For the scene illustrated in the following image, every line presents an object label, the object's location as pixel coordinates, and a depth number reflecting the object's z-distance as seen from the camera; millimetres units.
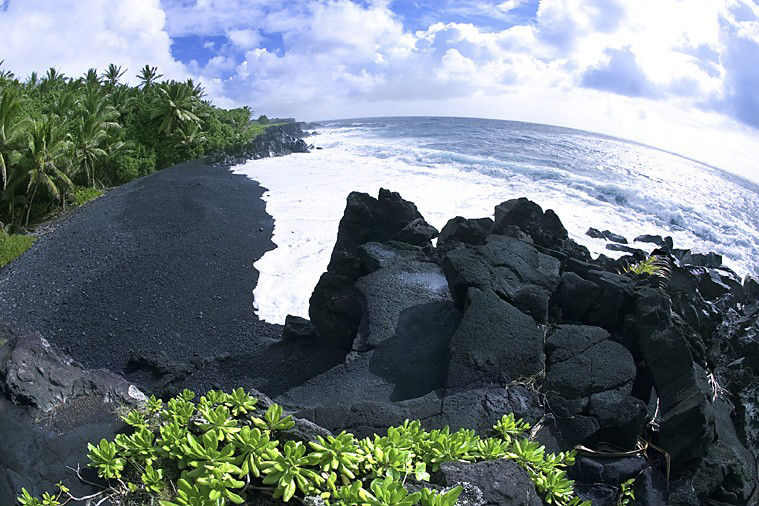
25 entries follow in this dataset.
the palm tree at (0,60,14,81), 23453
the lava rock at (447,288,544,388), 5484
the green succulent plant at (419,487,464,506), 2992
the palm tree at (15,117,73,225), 18339
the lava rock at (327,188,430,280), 9953
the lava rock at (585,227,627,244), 18016
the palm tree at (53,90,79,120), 25469
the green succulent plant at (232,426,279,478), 3404
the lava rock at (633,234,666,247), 18109
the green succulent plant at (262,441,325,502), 3230
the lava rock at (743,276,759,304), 12969
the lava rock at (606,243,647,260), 14097
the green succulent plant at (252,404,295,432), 3723
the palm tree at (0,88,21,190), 17469
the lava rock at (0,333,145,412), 6250
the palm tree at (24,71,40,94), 28169
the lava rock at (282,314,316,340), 8883
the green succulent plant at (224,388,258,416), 3992
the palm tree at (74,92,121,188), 22128
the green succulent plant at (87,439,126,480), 3816
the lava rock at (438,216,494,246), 9774
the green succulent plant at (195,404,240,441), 3615
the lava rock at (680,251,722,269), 16094
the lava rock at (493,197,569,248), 9688
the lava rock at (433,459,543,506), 3426
